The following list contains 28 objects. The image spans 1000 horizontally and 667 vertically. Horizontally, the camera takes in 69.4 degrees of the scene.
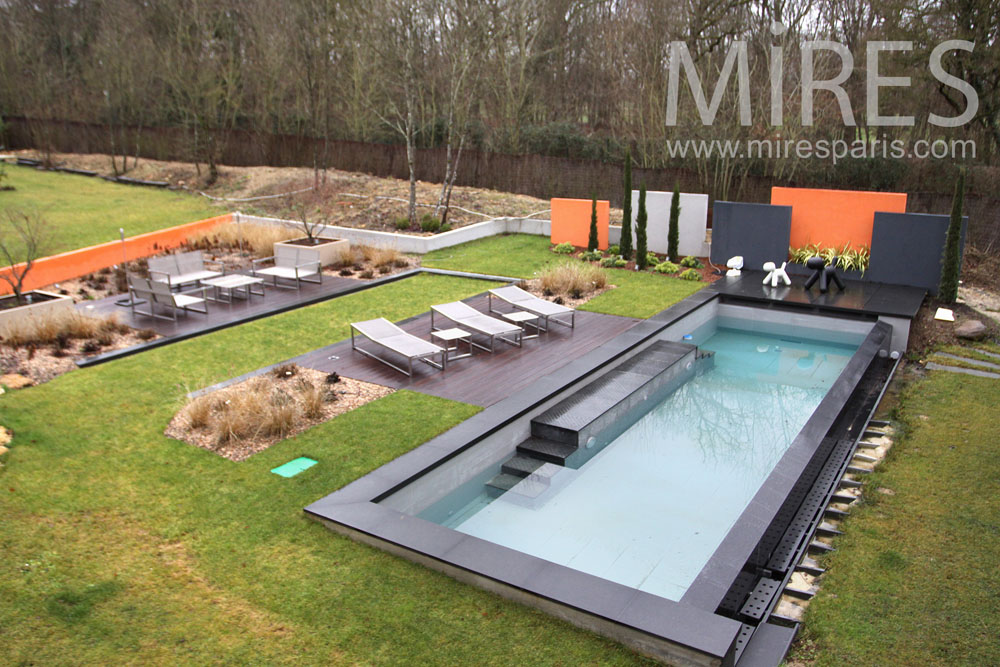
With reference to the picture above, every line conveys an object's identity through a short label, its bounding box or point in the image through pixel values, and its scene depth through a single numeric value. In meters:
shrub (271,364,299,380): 8.62
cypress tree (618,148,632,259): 15.26
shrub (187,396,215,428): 7.23
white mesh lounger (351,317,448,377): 8.84
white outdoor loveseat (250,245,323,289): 13.23
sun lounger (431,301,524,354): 9.80
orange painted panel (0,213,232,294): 13.16
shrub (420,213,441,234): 17.69
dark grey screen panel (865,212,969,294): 12.48
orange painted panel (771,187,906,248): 13.34
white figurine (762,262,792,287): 13.16
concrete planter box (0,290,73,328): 9.96
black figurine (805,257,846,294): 12.55
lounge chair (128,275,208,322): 10.96
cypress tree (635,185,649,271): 14.70
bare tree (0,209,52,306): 12.72
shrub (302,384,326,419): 7.43
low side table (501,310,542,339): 10.50
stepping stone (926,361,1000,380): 9.02
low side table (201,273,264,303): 12.02
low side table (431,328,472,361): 9.55
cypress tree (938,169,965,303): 11.55
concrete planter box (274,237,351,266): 14.73
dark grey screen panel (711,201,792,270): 14.03
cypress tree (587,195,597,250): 15.89
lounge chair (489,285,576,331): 10.78
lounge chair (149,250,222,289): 12.40
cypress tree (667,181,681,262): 14.95
